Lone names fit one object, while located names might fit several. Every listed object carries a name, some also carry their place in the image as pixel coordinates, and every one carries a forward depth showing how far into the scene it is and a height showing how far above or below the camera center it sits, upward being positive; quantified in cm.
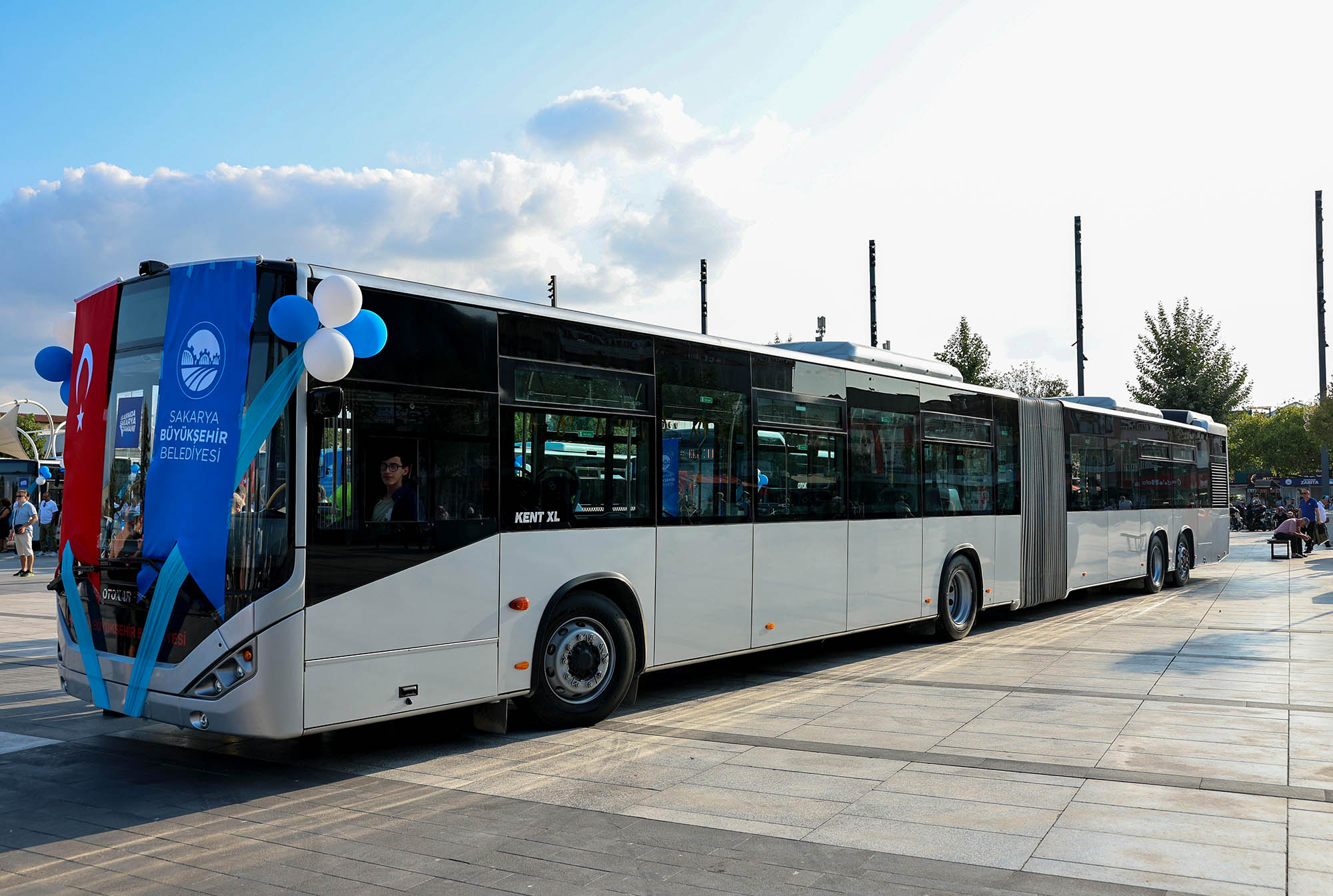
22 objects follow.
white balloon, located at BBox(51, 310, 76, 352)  780 +124
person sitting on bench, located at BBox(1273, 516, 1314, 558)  2773 -56
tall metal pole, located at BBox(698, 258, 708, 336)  3312 +660
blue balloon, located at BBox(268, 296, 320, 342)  632 +108
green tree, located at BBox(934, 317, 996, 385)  3825 +555
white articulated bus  636 -9
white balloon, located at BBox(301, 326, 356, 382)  623 +87
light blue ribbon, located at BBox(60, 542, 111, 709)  689 -83
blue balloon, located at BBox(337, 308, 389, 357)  655 +105
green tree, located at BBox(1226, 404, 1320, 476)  7094 +457
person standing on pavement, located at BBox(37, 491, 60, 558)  2972 -53
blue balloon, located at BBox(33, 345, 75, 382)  776 +100
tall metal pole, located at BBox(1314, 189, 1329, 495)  3653 +830
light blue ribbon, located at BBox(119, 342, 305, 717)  634 +34
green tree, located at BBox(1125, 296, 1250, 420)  4078 +544
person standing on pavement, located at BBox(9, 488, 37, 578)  2381 -60
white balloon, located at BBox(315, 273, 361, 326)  629 +120
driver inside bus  676 +8
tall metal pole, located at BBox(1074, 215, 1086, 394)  3497 +690
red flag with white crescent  707 +52
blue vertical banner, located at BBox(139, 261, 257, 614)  634 +50
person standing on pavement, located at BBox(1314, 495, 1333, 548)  3300 -35
